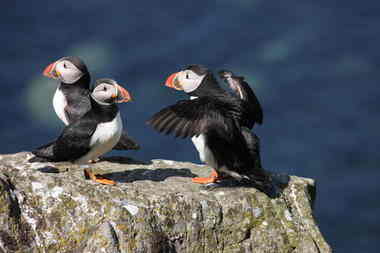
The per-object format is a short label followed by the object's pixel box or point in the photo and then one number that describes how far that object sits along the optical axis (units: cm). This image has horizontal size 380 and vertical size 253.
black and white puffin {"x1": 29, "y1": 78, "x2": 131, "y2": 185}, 1197
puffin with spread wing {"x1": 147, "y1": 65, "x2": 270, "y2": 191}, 1206
